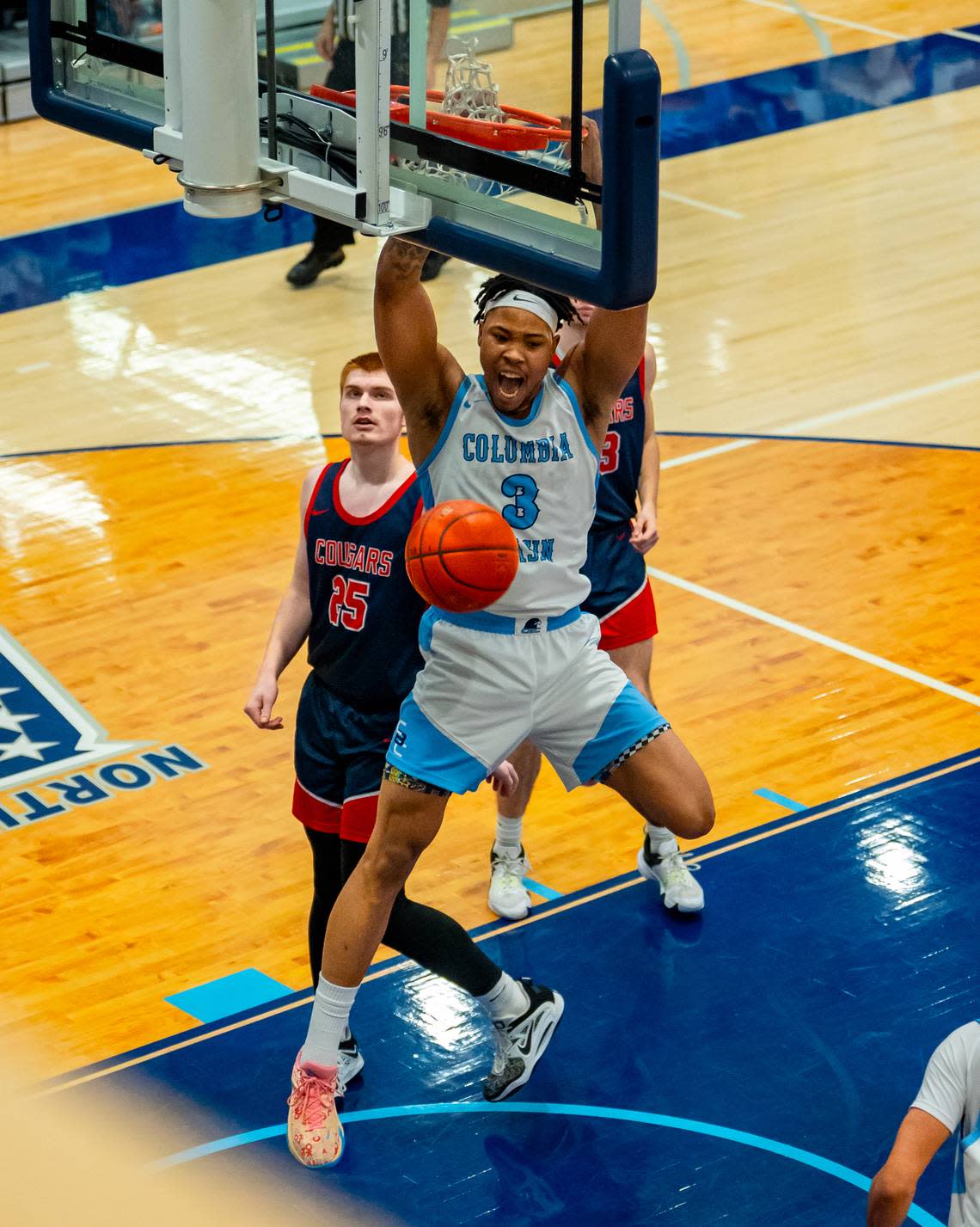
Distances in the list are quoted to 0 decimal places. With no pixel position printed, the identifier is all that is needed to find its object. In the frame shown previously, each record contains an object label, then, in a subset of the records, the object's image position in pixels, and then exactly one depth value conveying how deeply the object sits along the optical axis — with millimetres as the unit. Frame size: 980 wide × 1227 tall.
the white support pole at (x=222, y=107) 10090
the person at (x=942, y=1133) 7717
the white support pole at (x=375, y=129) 9633
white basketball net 9761
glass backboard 8937
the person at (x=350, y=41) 9918
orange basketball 9850
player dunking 10120
